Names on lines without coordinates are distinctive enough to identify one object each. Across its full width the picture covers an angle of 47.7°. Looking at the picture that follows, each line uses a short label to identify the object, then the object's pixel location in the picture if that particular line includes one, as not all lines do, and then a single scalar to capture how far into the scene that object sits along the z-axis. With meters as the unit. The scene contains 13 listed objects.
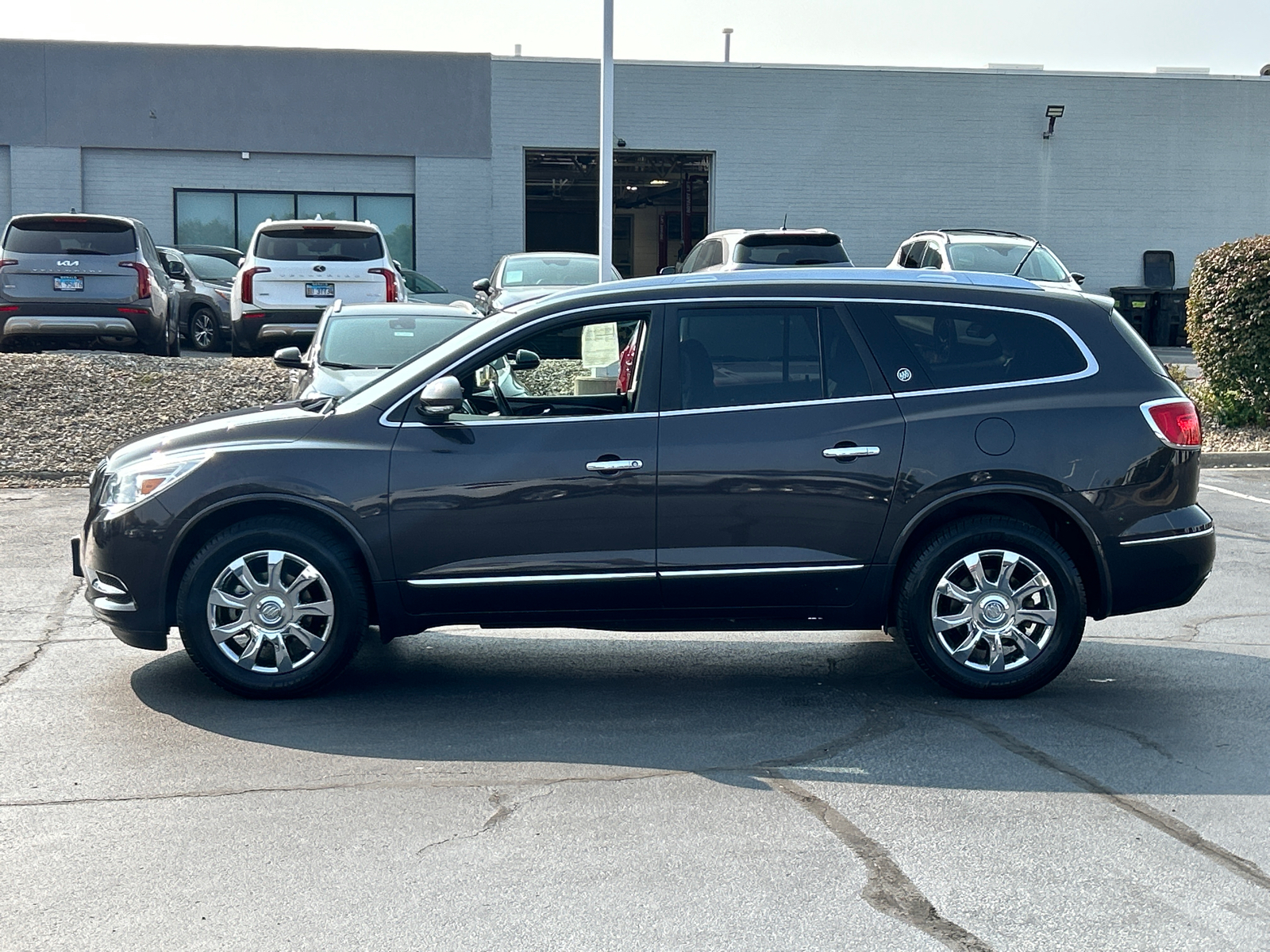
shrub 14.58
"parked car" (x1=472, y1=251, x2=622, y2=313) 18.33
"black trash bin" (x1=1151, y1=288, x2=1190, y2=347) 28.88
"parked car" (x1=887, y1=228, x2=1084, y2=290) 19.22
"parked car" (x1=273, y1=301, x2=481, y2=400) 11.30
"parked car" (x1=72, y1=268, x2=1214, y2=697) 5.95
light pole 16.12
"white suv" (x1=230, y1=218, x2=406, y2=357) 16.73
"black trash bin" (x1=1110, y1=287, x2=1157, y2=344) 29.14
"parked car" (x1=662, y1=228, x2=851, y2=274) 18.47
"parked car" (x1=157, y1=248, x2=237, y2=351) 22.03
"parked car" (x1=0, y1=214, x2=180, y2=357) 17.06
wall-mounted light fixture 30.56
